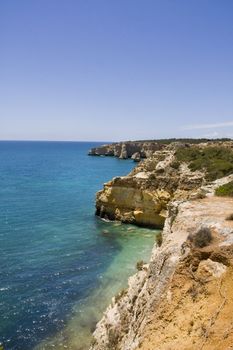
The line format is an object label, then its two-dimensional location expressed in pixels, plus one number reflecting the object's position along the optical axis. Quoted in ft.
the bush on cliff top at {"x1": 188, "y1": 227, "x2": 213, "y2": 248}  39.60
